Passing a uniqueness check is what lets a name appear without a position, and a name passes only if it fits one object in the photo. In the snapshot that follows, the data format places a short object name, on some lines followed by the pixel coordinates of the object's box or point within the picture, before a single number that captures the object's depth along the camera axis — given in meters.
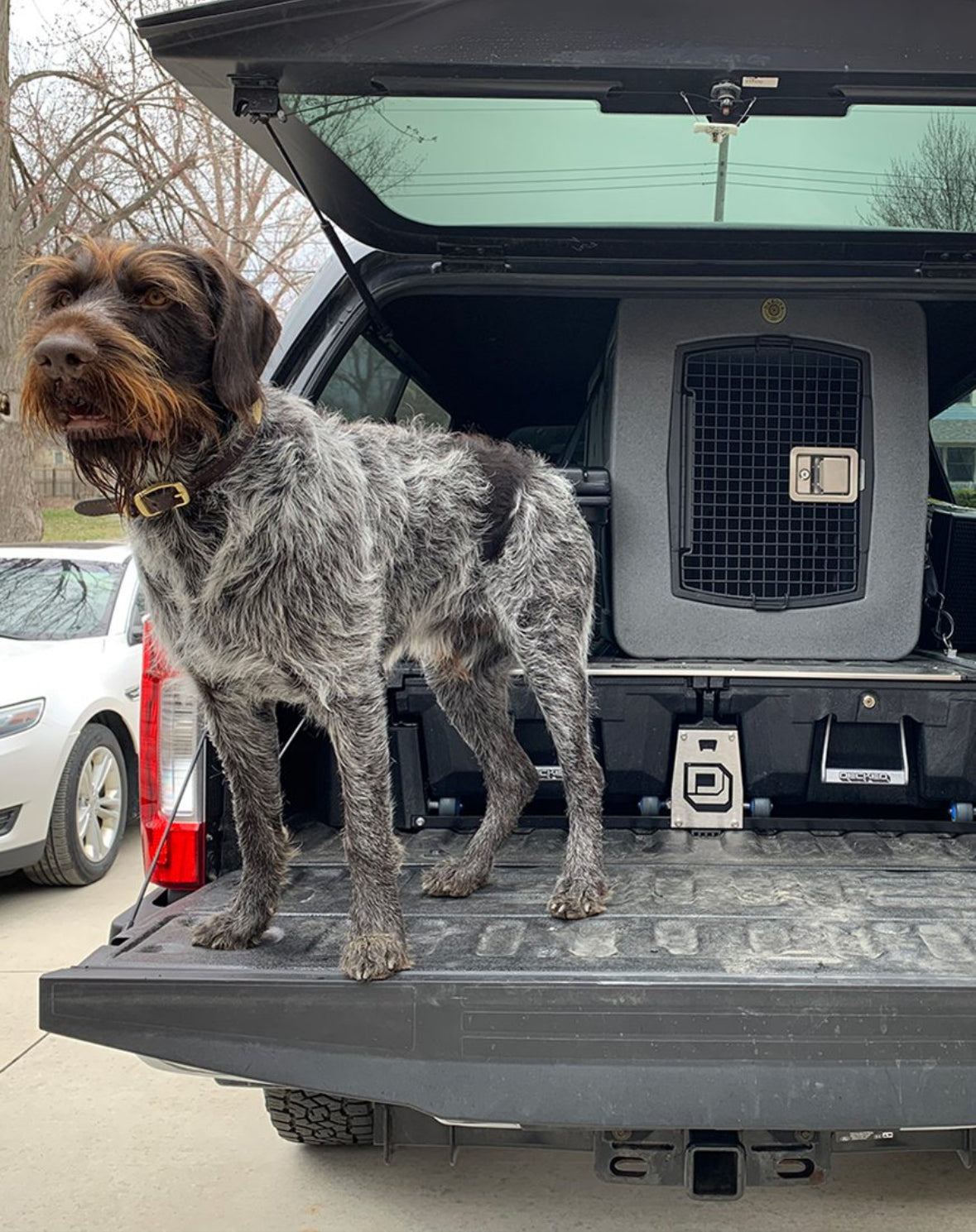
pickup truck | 2.38
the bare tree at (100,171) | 14.77
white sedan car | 6.02
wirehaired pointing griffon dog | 2.57
